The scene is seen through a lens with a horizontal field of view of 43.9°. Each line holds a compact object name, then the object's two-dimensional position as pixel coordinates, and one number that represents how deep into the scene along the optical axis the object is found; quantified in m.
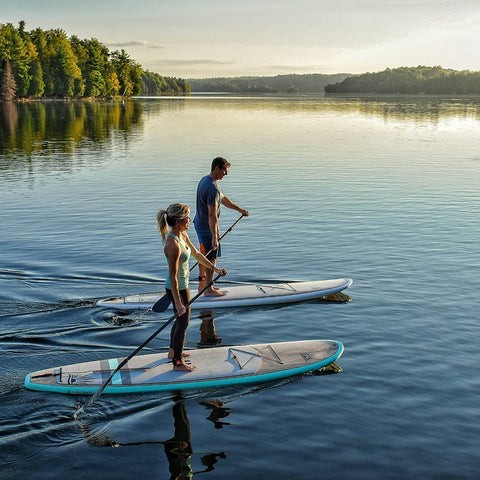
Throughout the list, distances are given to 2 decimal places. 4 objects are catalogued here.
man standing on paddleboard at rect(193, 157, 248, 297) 12.37
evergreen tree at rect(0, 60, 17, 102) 125.50
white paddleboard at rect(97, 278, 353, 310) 12.95
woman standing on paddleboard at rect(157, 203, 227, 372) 8.71
